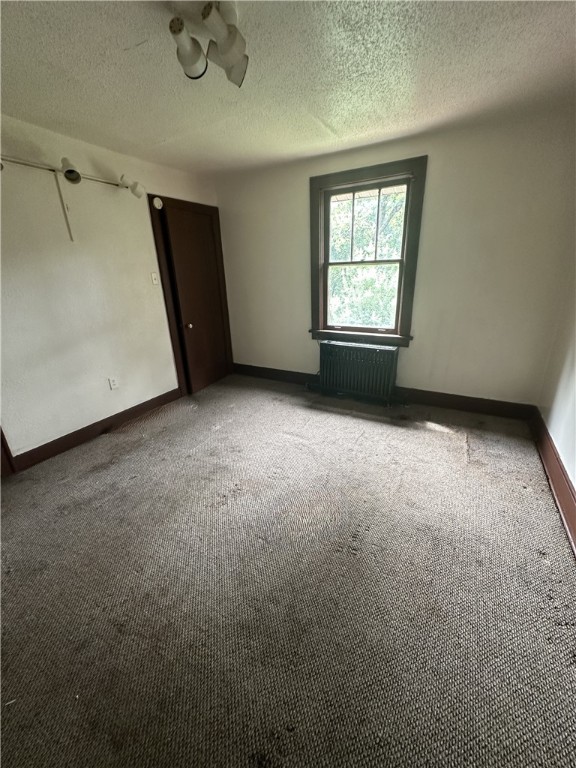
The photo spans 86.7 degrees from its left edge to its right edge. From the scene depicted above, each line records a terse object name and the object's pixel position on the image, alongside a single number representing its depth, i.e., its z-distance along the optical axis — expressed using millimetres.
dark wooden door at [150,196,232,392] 3305
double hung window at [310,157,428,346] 2894
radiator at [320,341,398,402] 3188
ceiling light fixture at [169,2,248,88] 1232
